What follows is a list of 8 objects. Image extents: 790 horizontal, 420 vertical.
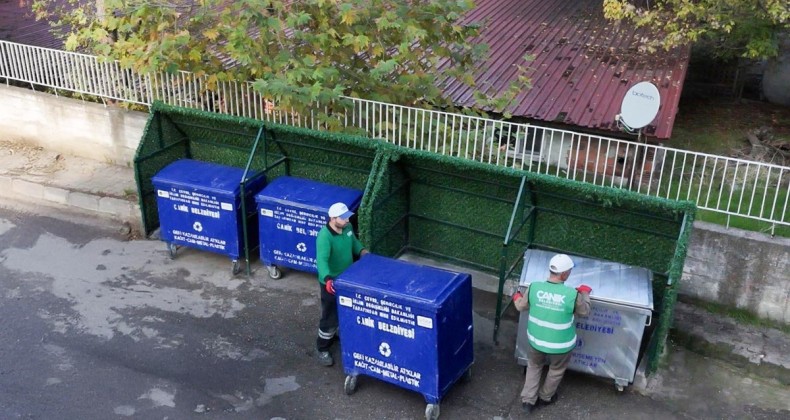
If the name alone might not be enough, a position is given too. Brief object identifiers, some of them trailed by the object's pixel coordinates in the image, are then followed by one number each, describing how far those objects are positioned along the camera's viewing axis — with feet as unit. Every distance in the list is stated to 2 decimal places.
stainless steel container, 19.52
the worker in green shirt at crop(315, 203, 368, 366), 20.57
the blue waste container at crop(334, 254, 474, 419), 18.48
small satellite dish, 30.04
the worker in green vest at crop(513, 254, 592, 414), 18.51
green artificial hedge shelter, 22.25
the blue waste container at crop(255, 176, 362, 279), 24.82
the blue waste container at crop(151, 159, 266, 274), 26.14
